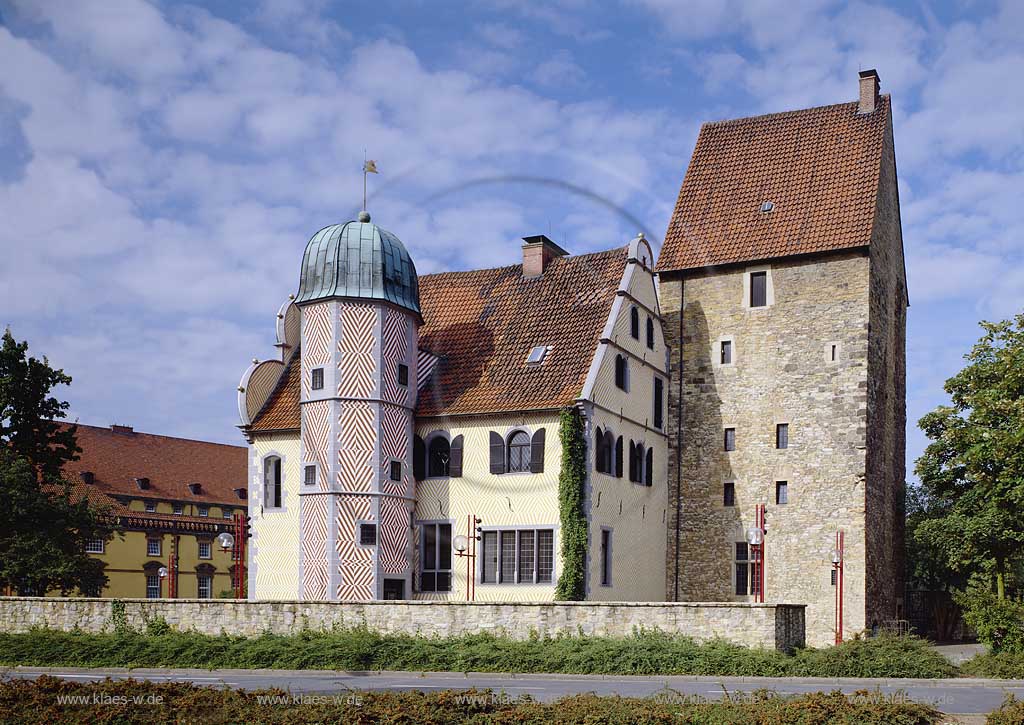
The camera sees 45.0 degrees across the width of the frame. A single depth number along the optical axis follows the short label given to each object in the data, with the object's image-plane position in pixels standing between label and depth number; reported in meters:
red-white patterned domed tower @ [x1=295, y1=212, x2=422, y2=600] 38.91
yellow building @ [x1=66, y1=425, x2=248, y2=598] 74.69
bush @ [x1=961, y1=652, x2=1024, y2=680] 27.16
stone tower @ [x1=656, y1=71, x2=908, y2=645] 41.84
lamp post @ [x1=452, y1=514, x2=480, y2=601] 39.59
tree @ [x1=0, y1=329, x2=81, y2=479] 48.44
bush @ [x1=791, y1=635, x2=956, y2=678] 28.06
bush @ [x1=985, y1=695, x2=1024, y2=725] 16.45
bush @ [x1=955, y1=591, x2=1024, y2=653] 29.88
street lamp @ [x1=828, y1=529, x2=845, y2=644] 40.06
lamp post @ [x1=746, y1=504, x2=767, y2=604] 35.53
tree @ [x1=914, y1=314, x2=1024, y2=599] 41.66
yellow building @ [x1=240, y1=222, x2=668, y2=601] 39.00
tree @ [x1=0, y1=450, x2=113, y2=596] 45.28
